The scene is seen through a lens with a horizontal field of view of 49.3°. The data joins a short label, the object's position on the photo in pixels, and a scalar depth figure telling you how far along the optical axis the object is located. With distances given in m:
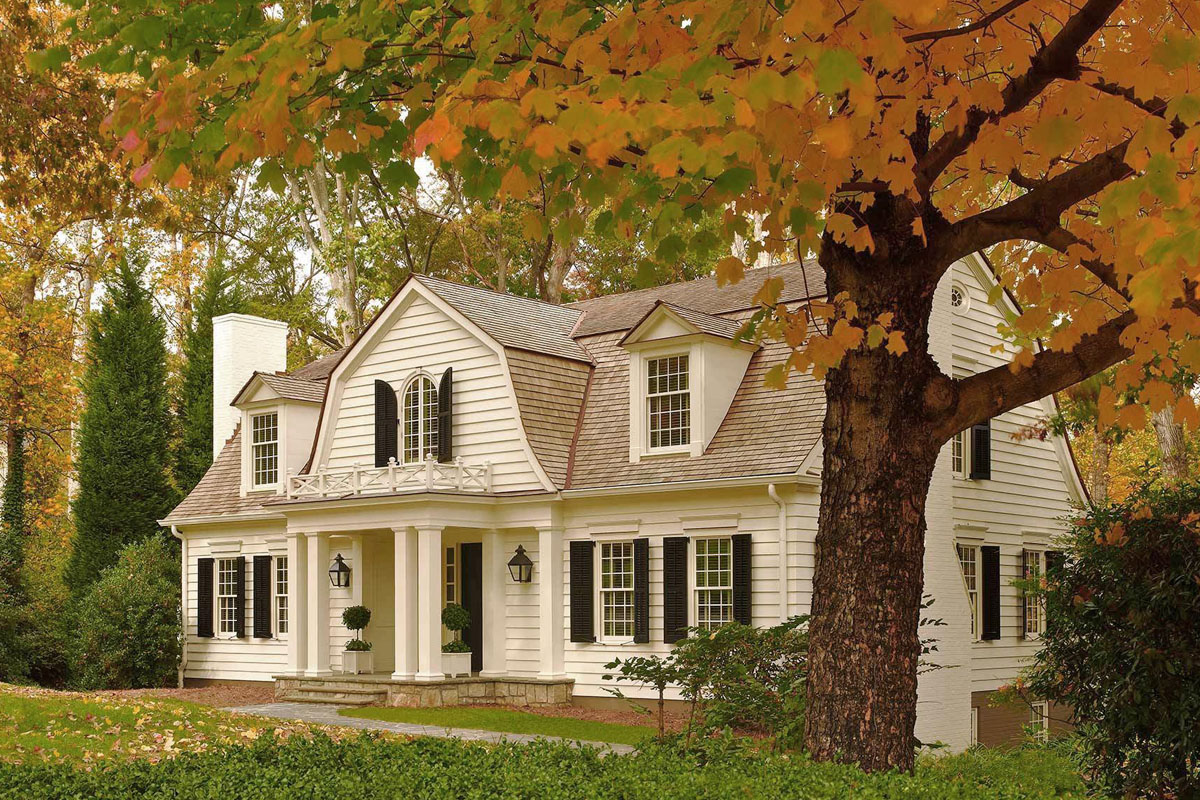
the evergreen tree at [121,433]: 28.98
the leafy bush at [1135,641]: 9.04
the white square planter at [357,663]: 22.75
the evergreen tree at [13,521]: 26.84
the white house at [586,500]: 19.23
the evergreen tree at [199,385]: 30.84
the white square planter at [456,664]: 20.89
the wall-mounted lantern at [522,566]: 21.05
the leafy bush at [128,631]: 25.09
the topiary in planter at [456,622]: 21.02
